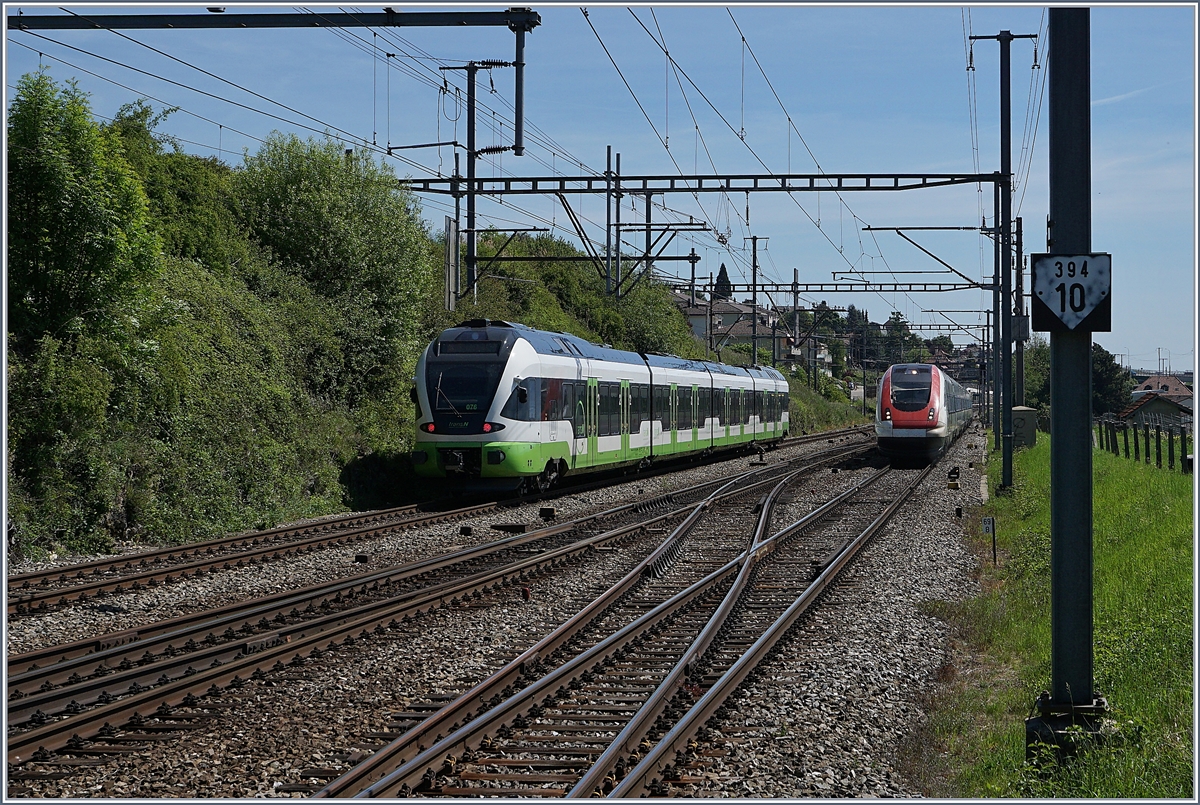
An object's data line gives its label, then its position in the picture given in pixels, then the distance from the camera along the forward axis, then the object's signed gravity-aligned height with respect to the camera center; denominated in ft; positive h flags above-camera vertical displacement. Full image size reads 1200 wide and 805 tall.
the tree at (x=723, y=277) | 458.17 +59.69
